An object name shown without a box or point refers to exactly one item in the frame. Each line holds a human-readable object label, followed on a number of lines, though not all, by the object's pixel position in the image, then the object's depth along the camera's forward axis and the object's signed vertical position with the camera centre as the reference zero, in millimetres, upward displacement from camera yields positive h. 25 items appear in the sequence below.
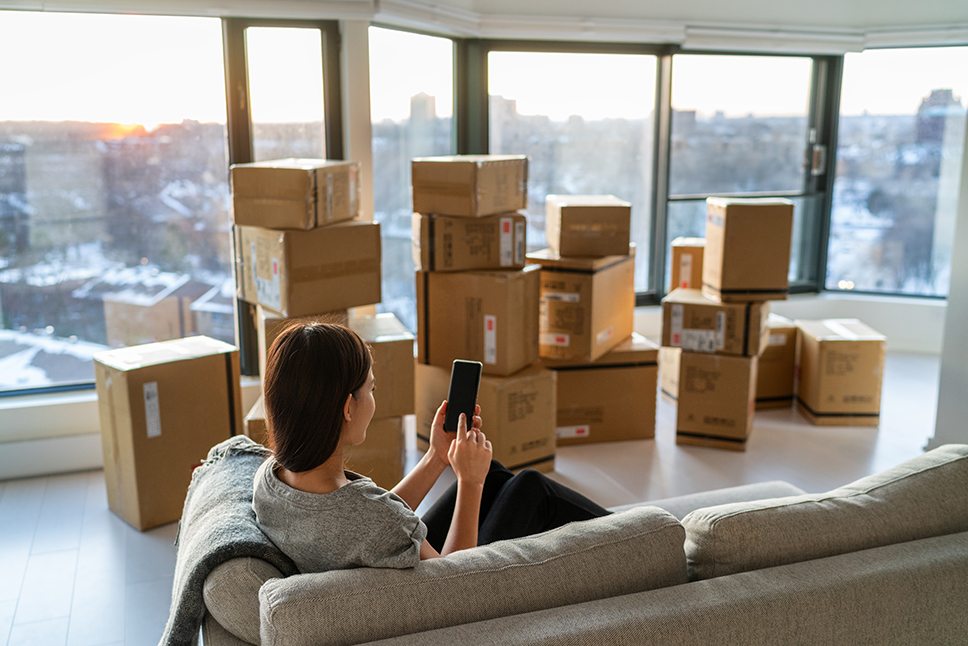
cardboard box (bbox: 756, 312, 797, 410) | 3965 -1048
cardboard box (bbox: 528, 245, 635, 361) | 3406 -650
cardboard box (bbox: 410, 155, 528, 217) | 3041 -121
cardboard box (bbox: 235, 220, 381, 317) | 2775 -404
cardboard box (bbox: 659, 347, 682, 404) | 4133 -1134
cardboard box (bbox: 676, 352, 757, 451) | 3482 -1065
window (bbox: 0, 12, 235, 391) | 3105 -141
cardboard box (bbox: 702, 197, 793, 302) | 3412 -404
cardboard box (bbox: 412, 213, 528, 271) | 3160 -346
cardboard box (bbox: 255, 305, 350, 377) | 2820 -603
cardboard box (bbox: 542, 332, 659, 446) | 3541 -1062
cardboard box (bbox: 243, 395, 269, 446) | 2801 -937
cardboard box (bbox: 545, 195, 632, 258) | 3445 -320
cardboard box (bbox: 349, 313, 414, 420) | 2969 -797
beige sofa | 1075 -623
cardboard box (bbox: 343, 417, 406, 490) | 3010 -1112
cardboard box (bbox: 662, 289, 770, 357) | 3455 -740
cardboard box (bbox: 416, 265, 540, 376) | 3158 -653
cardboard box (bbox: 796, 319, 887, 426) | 3742 -1031
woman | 1199 -506
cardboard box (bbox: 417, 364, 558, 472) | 3156 -1019
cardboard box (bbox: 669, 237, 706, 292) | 4094 -560
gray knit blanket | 1209 -604
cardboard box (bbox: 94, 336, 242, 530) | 2711 -902
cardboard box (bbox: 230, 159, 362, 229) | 2730 -140
